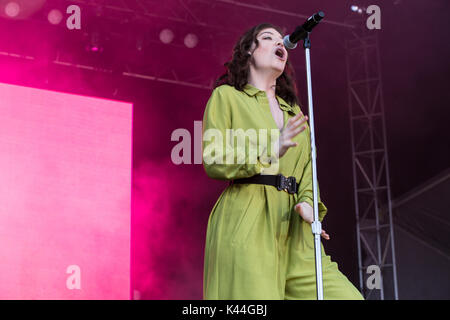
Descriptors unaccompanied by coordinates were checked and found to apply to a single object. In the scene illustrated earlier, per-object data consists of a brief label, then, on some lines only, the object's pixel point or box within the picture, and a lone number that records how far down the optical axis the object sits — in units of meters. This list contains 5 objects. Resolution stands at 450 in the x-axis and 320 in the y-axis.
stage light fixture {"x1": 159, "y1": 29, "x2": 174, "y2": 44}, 7.82
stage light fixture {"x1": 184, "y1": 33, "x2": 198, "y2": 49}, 7.91
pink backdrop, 6.57
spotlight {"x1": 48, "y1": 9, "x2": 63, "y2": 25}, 7.23
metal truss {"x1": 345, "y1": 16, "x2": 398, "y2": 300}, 7.91
